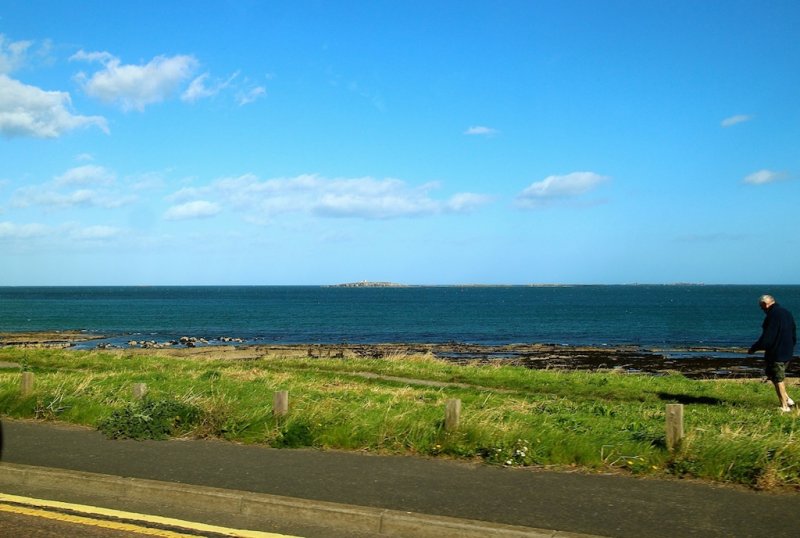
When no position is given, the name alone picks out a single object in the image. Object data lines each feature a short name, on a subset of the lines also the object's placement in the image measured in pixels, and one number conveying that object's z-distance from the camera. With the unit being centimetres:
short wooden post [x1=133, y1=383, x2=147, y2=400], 1002
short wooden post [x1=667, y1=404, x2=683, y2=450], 736
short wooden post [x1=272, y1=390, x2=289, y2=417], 920
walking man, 1180
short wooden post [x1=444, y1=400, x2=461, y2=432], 830
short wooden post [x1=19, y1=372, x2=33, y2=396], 1091
